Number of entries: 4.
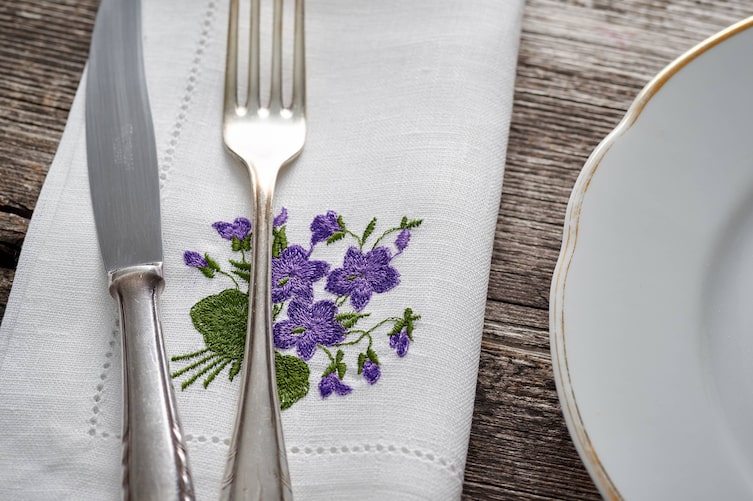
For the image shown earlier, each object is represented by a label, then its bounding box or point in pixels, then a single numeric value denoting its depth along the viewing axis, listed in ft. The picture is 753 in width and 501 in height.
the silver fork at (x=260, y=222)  1.44
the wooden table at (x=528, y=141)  1.54
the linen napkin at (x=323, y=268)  1.49
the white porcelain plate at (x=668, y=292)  1.42
